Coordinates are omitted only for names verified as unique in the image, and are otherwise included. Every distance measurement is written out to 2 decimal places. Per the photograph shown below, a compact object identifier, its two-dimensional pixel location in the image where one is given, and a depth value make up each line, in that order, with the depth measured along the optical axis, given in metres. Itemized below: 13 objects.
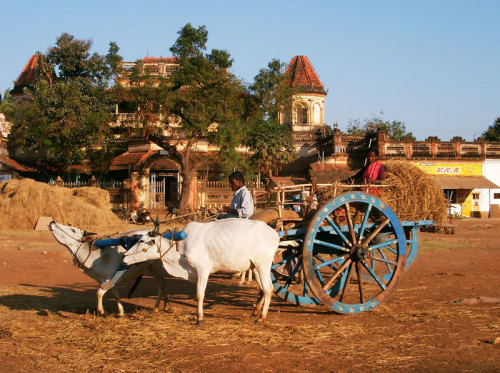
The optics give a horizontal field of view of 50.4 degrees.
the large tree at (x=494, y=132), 51.19
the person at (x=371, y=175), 8.45
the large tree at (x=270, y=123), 32.56
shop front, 34.94
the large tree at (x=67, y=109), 31.09
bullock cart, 7.30
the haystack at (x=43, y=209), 21.92
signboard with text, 35.44
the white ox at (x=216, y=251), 7.08
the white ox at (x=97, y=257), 7.63
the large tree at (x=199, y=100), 26.94
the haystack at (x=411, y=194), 8.64
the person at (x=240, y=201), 8.18
